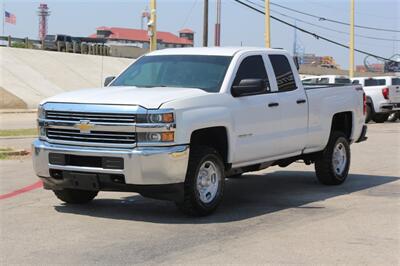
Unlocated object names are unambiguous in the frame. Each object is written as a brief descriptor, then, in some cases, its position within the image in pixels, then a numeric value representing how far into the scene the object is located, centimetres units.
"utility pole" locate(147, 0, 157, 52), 2217
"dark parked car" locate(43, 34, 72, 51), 5346
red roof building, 12619
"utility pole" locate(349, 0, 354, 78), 4219
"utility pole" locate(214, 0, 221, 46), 4159
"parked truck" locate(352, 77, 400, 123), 2620
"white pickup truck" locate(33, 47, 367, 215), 711
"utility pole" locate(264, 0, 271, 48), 2981
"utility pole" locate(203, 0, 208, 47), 4094
